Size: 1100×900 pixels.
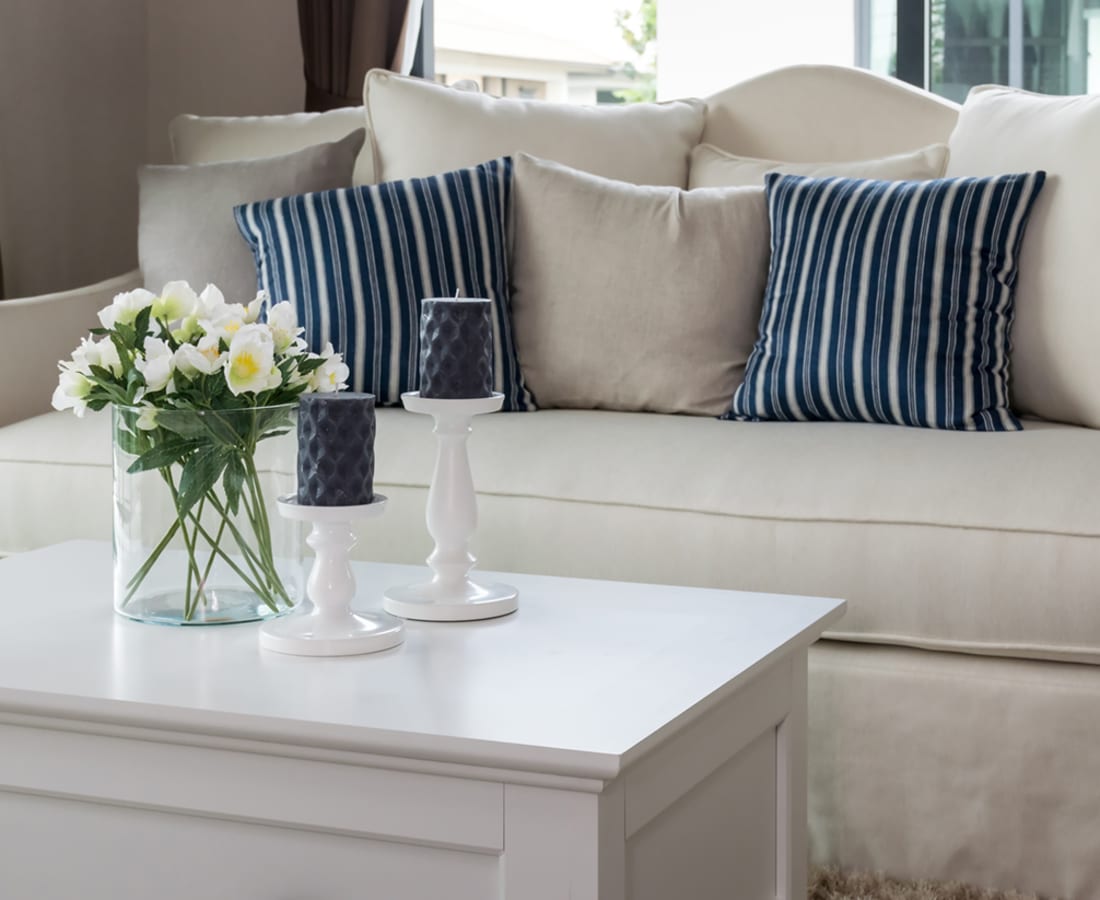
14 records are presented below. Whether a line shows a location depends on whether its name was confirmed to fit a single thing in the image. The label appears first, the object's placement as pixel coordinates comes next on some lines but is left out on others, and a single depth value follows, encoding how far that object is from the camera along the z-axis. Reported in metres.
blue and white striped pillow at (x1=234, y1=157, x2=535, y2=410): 3.70
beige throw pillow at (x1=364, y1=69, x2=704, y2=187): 3.98
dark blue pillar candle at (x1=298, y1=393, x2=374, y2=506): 2.53
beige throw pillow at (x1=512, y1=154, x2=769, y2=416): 3.69
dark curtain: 5.28
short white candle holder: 2.56
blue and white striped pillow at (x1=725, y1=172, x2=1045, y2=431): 3.45
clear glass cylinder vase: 2.65
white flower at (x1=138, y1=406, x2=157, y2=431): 2.62
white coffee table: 2.33
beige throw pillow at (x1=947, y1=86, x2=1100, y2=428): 3.48
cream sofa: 3.03
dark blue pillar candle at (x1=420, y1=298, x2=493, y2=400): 2.67
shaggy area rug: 3.03
